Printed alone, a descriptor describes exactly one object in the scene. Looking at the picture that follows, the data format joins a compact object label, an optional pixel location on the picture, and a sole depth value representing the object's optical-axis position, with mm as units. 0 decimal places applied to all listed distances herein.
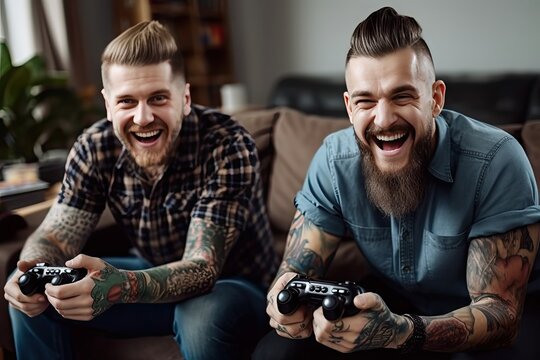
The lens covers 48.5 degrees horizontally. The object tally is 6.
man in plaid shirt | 1229
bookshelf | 3420
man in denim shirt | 1019
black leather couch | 1925
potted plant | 2219
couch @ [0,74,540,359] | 1455
